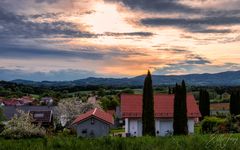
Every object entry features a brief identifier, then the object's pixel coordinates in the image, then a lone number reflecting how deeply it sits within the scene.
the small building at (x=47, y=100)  117.01
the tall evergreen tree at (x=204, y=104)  71.94
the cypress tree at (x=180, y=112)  45.59
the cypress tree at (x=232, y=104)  67.69
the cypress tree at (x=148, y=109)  44.72
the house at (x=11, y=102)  115.69
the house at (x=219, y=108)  84.50
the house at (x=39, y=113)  73.81
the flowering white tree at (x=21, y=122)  49.53
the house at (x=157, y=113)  53.76
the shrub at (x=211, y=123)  47.89
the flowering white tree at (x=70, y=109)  71.06
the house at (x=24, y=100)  118.93
